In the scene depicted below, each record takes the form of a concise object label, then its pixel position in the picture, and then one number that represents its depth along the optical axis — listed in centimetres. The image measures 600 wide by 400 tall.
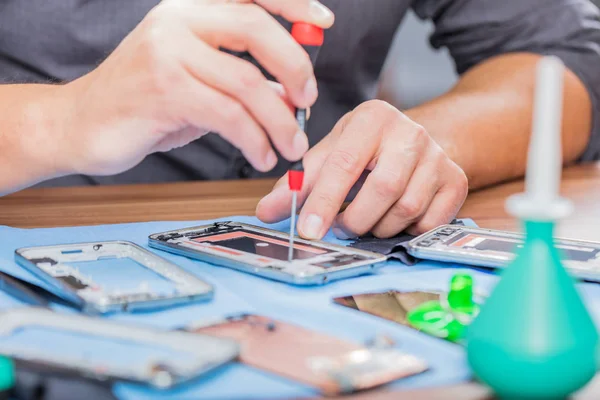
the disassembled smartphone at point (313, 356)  75
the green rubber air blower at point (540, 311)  72
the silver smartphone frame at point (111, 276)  86
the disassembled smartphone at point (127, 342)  74
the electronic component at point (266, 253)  94
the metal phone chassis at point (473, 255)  96
